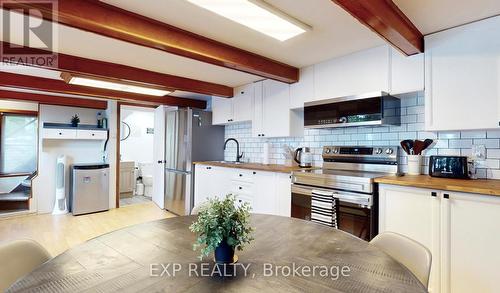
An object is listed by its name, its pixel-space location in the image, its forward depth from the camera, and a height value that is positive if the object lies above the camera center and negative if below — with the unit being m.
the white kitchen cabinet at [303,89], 3.03 +0.72
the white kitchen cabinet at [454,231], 1.62 -0.59
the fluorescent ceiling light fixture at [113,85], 3.11 +0.87
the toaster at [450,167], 2.04 -0.16
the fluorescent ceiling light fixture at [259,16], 1.66 +0.95
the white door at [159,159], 4.96 -0.24
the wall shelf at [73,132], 4.46 +0.28
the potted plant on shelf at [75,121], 4.79 +0.49
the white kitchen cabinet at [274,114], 3.34 +0.47
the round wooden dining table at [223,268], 0.83 -0.46
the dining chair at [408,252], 1.08 -0.48
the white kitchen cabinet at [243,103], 3.91 +0.71
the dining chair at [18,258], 1.02 -0.48
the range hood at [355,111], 2.38 +0.38
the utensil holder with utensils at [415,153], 2.34 -0.05
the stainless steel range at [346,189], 2.16 -0.39
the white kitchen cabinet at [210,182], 3.78 -0.55
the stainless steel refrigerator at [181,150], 4.38 -0.05
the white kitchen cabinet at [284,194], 2.83 -0.53
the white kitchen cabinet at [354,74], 2.40 +0.76
